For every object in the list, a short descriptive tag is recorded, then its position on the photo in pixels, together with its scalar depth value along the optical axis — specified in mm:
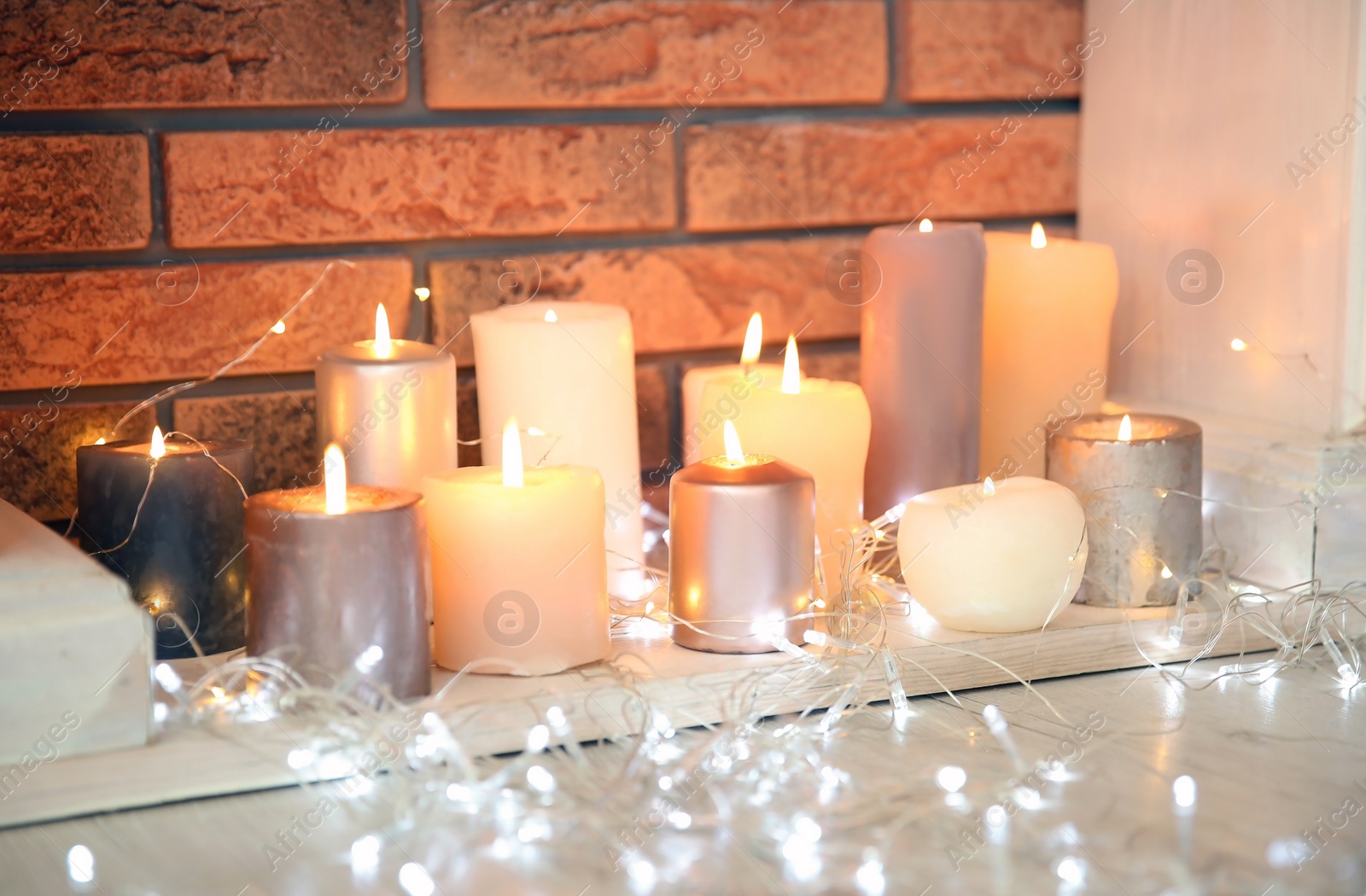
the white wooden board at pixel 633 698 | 640
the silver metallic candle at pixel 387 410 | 804
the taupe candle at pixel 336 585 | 676
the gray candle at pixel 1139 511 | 859
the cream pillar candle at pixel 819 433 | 863
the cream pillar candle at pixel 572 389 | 872
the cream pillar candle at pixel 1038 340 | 977
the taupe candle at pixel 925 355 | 913
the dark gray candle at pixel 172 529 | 764
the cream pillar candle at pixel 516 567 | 730
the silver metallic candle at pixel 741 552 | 757
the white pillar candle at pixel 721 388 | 884
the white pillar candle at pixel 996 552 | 791
